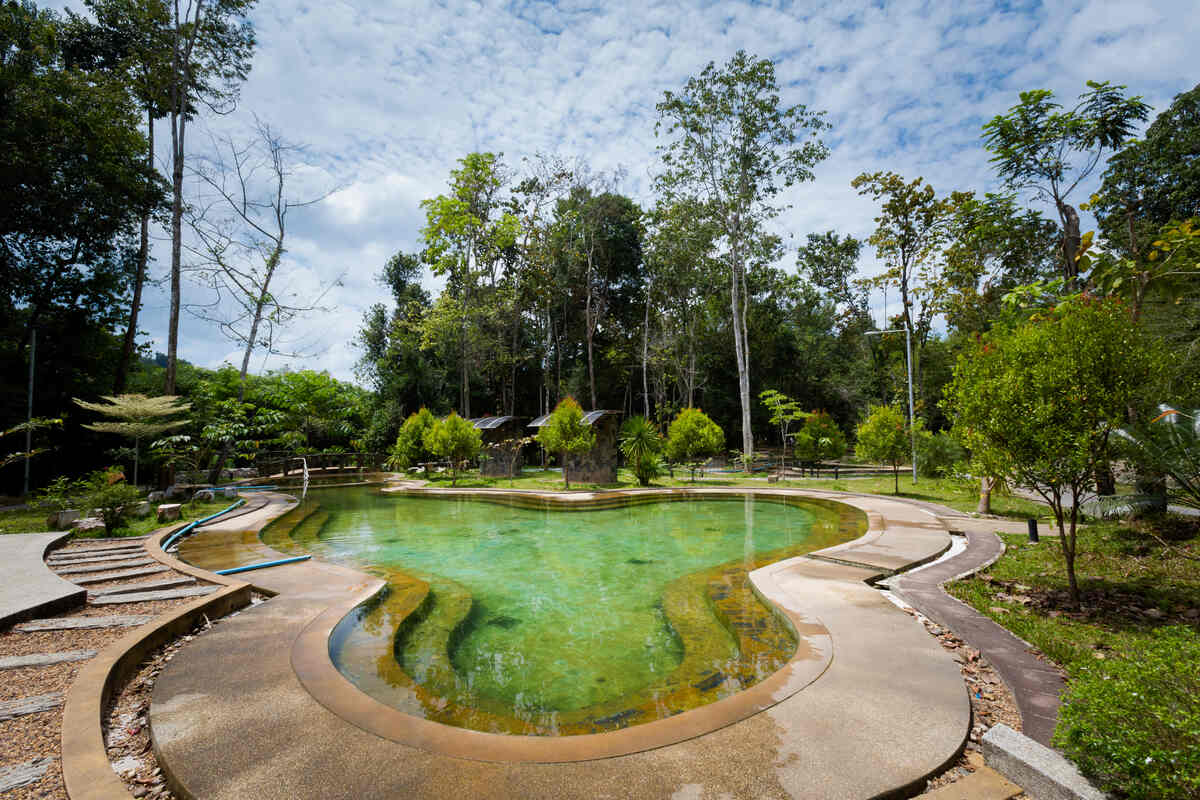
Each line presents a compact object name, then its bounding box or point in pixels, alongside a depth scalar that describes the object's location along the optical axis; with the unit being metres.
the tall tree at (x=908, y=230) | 18.95
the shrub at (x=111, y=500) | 7.65
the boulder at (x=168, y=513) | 8.77
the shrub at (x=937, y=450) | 13.37
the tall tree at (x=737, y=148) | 18.62
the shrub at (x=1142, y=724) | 1.60
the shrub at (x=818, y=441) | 18.52
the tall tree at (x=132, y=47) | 14.21
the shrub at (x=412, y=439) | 19.86
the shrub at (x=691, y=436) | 16.69
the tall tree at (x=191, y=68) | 14.29
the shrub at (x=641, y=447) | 15.12
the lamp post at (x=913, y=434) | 13.08
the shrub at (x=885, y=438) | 13.07
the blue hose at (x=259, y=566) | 5.47
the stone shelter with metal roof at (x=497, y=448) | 19.56
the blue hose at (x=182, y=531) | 7.21
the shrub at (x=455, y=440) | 16.83
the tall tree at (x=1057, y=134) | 7.71
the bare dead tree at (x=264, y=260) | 15.98
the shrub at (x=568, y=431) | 14.14
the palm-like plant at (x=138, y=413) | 10.91
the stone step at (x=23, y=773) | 2.02
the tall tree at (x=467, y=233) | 21.36
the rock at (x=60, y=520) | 7.82
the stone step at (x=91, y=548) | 6.36
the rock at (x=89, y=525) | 7.70
